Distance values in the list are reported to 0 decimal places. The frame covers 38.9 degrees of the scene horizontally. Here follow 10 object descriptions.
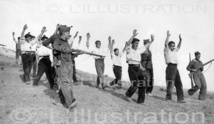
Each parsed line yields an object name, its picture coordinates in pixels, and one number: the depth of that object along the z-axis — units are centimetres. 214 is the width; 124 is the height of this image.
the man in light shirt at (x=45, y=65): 1092
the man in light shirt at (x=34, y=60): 1221
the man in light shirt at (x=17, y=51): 1789
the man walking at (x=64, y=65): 819
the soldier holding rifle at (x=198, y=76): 1231
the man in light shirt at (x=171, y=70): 1069
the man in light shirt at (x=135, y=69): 952
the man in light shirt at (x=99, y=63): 1242
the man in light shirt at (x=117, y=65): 1318
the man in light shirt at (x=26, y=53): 1191
